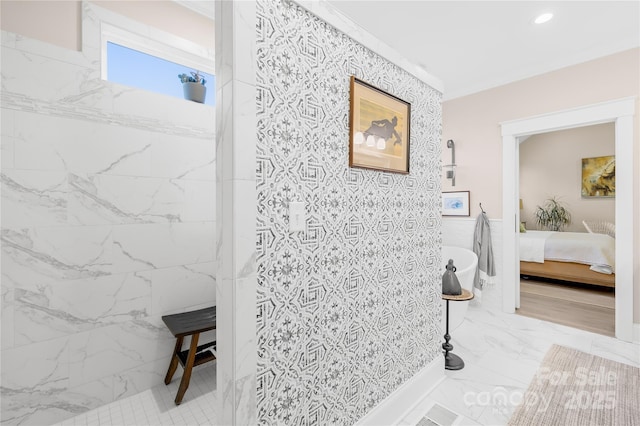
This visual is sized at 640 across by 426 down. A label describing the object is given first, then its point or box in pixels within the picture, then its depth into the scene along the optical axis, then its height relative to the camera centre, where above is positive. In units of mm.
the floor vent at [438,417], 1715 -1246
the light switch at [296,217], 1199 -23
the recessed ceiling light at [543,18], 2400 +1615
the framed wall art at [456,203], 3859 +108
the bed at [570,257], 4055 -692
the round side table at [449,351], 2237 -1129
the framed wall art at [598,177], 5524 +666
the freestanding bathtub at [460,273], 2643 -652
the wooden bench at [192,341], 1864 -819
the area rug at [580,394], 1741 -1232
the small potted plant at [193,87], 2221 +957
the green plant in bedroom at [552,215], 6066 -89
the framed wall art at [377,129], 1466 +451
